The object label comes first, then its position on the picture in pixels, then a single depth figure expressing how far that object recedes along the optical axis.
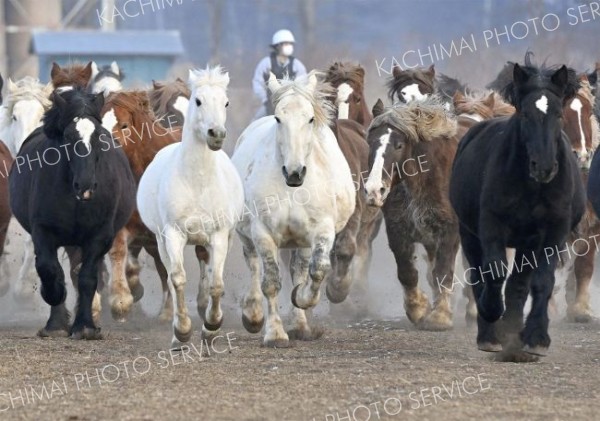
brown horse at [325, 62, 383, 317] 12.52
